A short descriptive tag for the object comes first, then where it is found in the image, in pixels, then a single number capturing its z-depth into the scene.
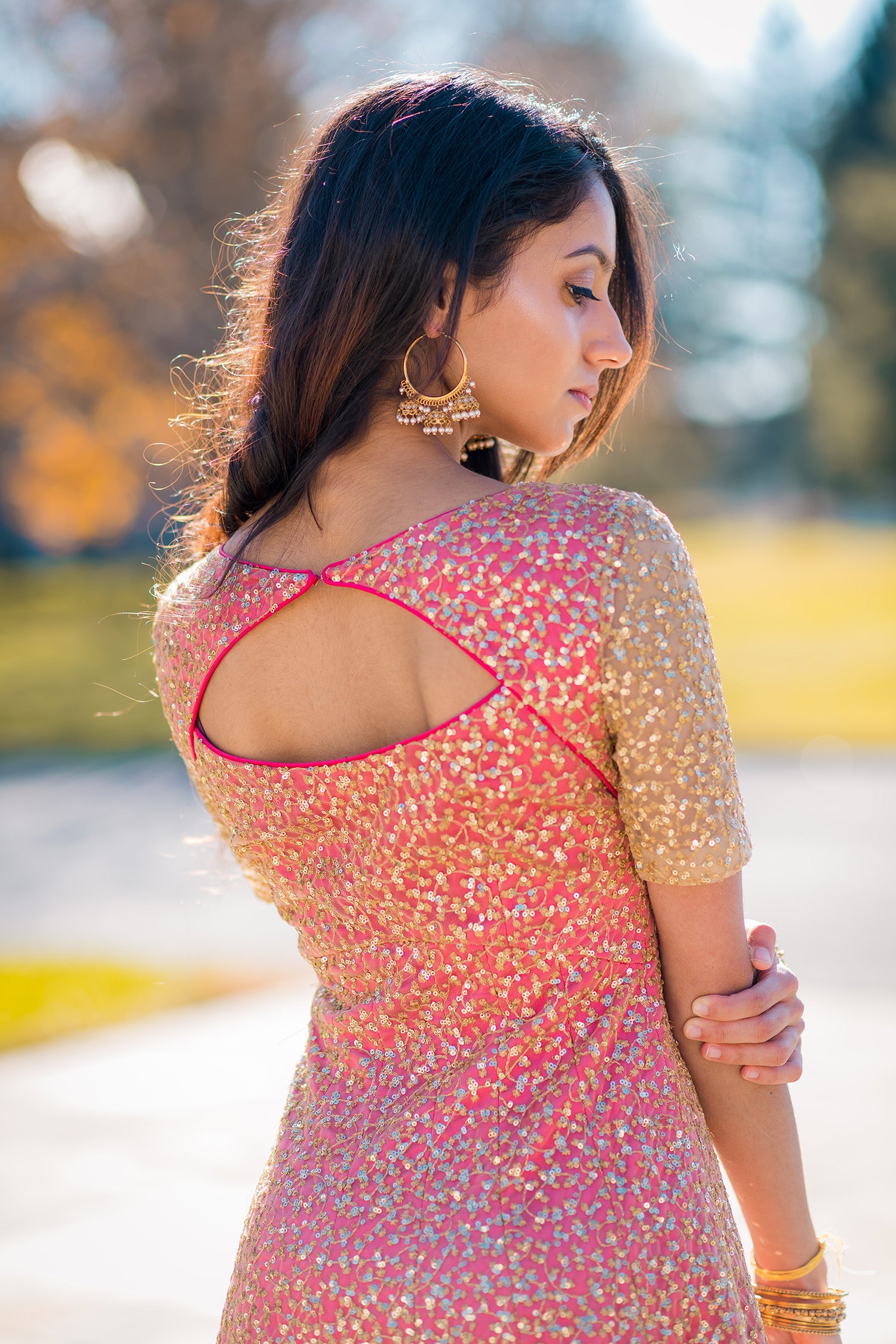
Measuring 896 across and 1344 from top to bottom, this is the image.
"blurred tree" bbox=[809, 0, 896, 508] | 32.19
